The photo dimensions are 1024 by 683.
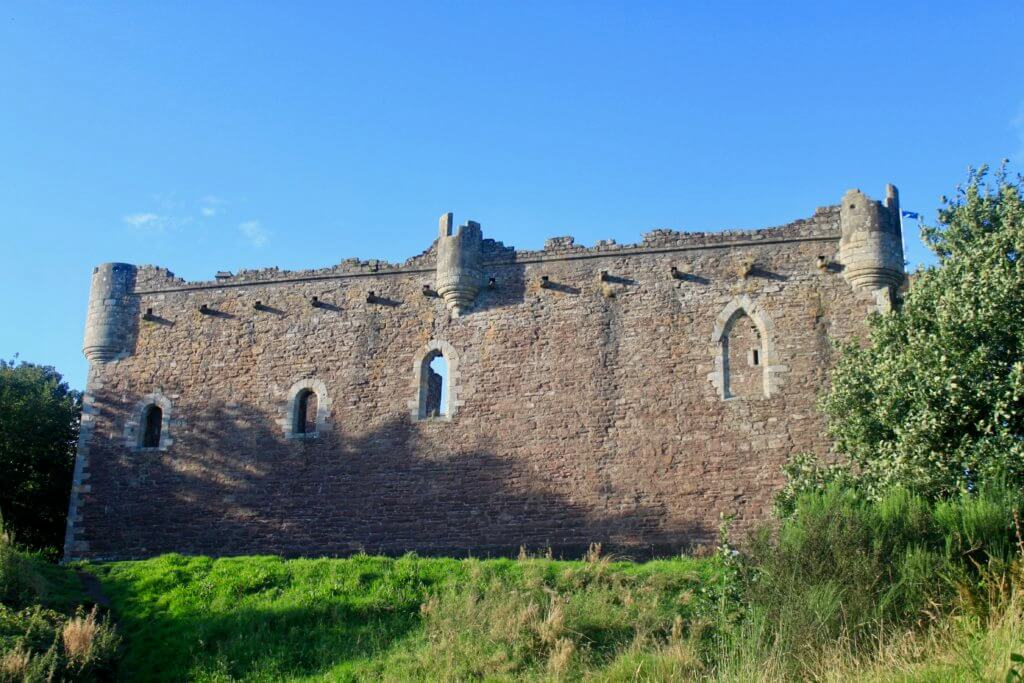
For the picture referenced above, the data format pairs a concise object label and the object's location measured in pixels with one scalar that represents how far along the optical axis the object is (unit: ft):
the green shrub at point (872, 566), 41.65
